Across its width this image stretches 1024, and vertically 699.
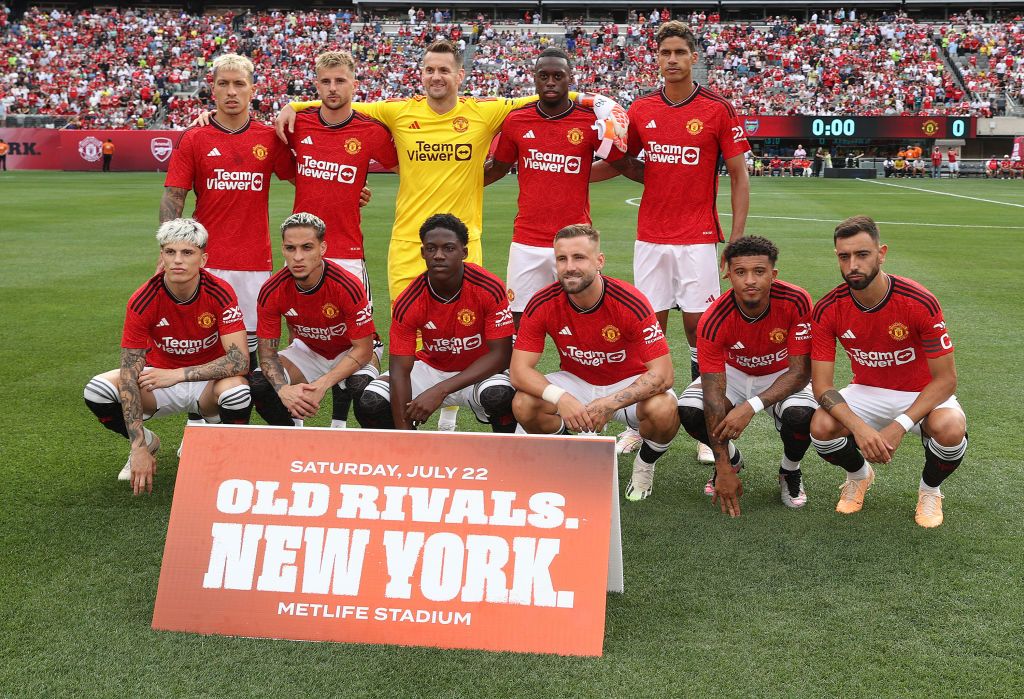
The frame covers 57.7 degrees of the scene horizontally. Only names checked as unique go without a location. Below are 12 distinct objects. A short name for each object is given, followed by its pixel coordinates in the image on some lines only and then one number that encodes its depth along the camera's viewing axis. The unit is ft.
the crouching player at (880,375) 15.69
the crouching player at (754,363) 16.35
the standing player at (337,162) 20.29
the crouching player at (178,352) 17.03
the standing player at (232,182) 20.52
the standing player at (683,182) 20.33
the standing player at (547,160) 19.76
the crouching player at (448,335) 16.61
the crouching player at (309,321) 17.34
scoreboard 148.87
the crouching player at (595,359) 15.87
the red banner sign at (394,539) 11.69
